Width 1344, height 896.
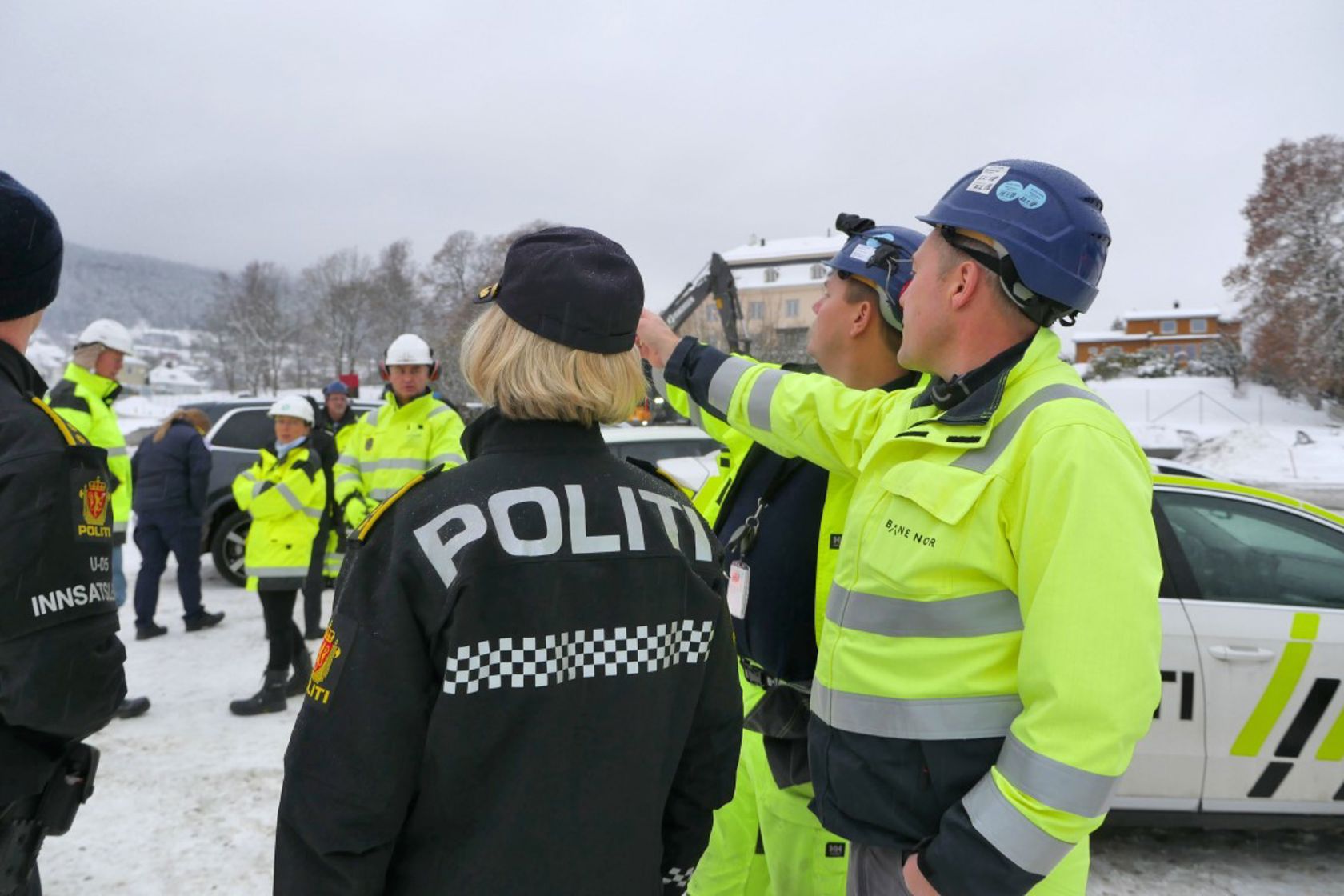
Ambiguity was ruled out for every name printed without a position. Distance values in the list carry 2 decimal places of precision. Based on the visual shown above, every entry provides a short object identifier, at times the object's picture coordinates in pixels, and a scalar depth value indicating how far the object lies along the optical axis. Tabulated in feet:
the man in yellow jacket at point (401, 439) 16.57
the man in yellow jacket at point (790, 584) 6.99
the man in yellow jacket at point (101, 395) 16.62
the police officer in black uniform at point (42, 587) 5.46
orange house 223.10
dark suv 27.73
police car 10.75
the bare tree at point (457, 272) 162.20
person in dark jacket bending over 21.88
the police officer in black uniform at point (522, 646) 4.14
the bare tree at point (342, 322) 205.26
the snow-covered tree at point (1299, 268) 108.47
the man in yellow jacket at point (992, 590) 4.29
